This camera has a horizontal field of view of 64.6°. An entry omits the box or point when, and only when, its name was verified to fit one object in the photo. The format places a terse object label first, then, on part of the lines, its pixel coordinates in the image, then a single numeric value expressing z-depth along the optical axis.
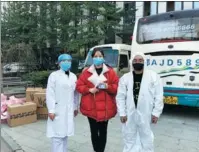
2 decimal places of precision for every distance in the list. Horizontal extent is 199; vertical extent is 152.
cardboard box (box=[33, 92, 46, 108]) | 4.06
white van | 6.58
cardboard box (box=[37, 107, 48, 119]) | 4.09
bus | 3.98
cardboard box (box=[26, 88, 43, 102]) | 4.23
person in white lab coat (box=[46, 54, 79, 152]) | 2.26
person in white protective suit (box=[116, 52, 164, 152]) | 2.14
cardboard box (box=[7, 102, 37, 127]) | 3.71
